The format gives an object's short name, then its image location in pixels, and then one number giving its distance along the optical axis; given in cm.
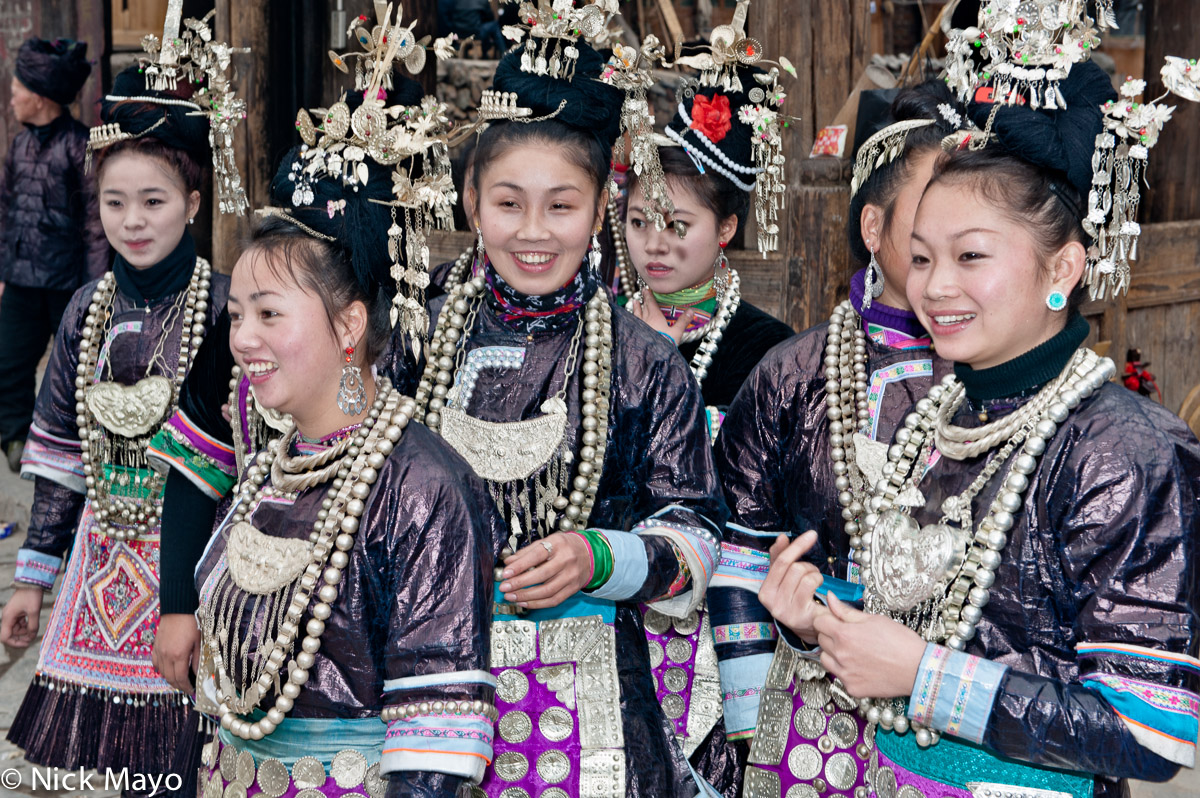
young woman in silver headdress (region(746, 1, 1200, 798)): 171
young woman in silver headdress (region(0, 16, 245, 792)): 343
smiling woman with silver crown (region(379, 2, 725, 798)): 232
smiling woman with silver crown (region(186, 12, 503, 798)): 186
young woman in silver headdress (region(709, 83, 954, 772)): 246
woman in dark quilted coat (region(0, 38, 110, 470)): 734
